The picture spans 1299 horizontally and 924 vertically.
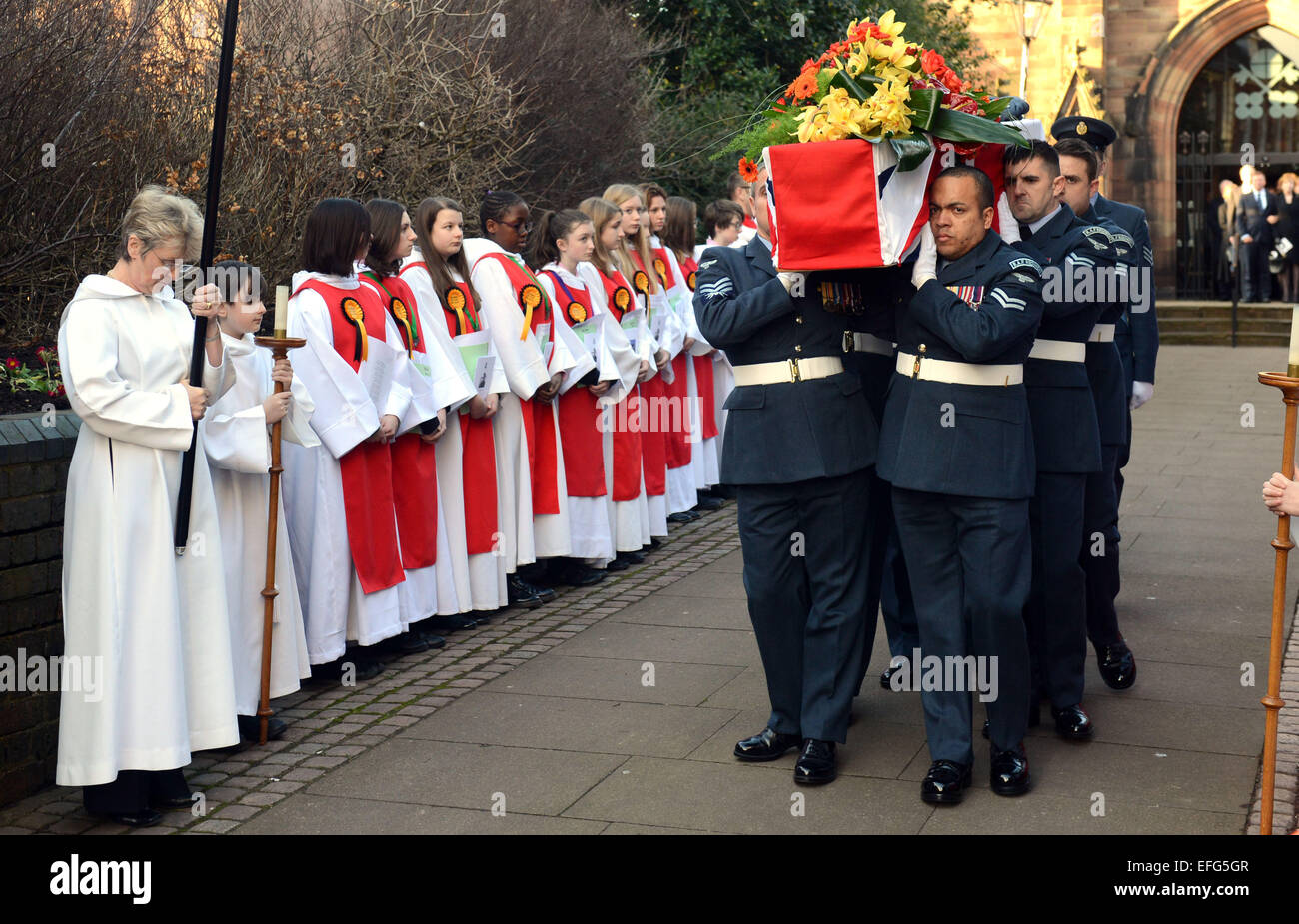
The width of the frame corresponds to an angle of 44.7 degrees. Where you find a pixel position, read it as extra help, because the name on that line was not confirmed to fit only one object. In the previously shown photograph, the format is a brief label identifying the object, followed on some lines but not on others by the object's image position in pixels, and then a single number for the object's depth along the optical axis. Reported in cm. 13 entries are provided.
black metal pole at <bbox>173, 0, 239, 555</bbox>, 523
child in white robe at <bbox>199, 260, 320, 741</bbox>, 580
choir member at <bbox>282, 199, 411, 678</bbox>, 686
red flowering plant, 633
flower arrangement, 511
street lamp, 2262
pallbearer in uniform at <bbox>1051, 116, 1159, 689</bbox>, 662
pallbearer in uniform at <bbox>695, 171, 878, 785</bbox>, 550
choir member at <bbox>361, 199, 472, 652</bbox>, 727
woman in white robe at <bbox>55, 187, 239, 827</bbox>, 507
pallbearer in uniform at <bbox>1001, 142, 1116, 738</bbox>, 575
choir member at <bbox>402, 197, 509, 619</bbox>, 779
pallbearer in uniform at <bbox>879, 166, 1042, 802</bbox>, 524
